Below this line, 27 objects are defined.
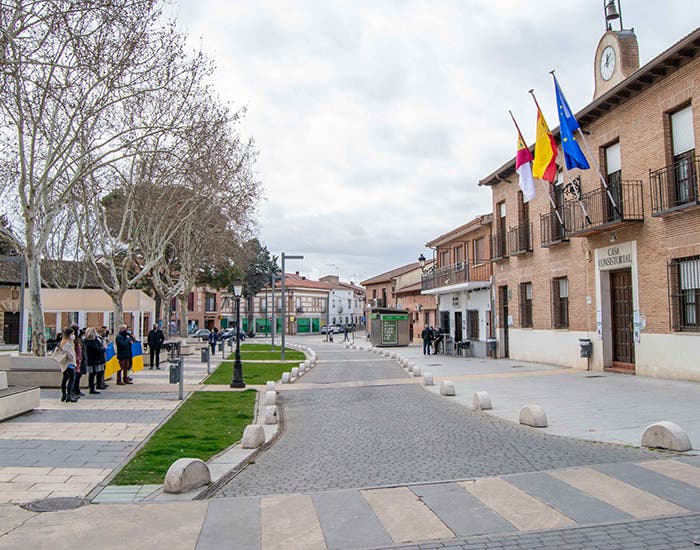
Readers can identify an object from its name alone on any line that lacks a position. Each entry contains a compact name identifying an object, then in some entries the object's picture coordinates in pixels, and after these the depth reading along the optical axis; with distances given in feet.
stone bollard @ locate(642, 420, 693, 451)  24.82
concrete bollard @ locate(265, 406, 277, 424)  36.51
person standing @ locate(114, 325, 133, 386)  55.72
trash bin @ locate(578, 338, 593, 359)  63.16
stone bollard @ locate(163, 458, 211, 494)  20.70
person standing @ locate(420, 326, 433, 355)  104.37
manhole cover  19.03
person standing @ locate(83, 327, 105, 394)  48.06
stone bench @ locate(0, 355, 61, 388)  50.06
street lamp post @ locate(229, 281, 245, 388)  55.62
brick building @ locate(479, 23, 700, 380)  49.11
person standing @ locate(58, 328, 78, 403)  42.09
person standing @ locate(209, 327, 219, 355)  116.37
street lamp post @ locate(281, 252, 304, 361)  90.43
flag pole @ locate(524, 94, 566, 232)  62.59
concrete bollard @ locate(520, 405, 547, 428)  32.58
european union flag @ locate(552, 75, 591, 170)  55.62
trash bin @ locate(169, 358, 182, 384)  53.47
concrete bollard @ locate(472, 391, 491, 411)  39.95
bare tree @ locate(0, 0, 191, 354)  34.37
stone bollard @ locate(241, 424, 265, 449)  28.58
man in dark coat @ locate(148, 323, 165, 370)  76.28
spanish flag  61.00
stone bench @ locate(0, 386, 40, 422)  35.27
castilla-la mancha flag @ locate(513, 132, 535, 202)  67.36
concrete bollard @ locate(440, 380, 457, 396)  48.45
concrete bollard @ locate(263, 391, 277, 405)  42.83
